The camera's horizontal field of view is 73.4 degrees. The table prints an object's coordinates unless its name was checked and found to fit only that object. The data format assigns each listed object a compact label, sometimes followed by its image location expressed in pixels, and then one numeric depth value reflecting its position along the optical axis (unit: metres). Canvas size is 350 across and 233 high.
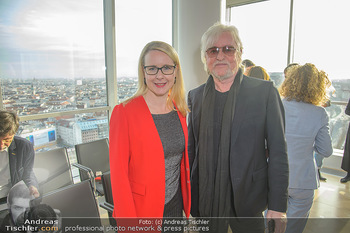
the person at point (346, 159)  3.68
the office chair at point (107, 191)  1.90
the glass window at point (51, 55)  3.03
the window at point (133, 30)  4.07
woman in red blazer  1.19
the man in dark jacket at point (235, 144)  1.29
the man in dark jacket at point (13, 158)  1.87
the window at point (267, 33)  4.79
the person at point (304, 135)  1.69
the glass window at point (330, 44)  4.33
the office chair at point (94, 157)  2.76
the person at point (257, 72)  2.99
